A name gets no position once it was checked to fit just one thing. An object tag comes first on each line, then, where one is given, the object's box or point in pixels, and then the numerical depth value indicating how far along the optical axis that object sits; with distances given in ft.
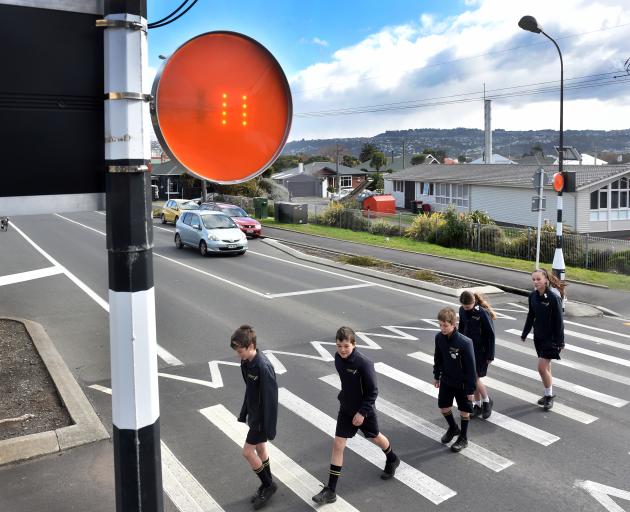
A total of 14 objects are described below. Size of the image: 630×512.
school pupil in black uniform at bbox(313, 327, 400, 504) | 18.95
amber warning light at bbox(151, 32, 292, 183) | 7.91
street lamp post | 51.52
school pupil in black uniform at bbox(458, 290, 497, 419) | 24.70
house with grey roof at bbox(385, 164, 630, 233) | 112.37
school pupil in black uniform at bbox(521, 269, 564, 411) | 26.13
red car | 94.89
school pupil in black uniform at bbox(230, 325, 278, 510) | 18.34
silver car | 74.23
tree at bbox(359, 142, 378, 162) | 418.72
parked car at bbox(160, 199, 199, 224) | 112.88
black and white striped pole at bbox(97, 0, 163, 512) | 8.29
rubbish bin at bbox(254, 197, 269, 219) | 126.00
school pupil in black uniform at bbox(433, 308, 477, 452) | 22.04
